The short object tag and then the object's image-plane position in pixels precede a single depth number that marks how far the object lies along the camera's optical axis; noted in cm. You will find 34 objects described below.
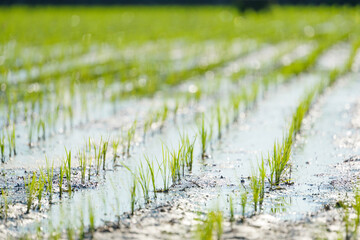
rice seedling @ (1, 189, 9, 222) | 470
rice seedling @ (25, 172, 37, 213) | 483
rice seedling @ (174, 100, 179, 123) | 872
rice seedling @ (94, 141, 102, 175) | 596
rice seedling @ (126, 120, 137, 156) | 670
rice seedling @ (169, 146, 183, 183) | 559
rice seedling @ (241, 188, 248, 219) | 462
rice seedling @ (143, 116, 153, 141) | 753
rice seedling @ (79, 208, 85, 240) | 424
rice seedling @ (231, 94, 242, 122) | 860
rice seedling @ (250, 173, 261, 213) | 475
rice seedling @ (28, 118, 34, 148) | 705
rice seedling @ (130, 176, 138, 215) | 475
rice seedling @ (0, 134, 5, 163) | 627
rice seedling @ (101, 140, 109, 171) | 611
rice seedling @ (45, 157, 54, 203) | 513
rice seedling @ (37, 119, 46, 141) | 726
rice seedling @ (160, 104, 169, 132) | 813
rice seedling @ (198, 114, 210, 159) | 661
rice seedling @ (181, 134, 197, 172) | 595
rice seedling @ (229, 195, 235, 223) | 457
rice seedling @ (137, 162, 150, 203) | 506
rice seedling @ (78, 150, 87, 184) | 561
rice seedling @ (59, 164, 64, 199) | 517
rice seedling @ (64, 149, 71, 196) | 528
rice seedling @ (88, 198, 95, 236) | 426
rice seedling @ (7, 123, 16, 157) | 658
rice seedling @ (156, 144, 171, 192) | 532
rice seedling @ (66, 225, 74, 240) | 411
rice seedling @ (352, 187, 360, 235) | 434
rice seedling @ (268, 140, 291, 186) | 551
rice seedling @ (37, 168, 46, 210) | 493
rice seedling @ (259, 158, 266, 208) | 499
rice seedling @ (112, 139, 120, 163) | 632
